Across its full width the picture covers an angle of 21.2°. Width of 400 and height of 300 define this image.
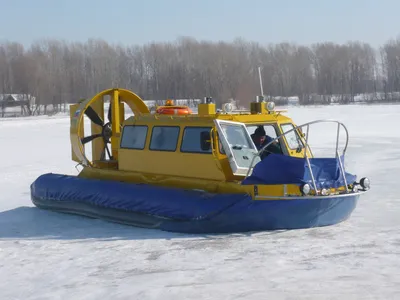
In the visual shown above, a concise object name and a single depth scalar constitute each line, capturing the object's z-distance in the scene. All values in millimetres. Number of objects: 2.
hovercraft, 11523
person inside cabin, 13168
